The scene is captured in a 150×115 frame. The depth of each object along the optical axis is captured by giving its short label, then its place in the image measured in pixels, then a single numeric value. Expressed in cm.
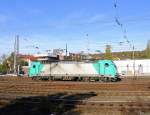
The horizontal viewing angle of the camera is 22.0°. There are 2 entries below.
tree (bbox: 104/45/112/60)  9696
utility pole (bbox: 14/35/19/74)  7538
